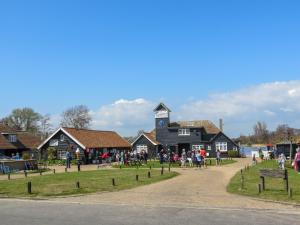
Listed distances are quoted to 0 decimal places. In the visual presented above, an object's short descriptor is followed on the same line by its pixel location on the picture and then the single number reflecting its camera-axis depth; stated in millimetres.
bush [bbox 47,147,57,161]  42811
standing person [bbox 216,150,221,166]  32531
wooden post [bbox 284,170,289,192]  14021
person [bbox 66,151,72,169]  32552
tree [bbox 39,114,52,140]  72077
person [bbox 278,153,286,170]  25667
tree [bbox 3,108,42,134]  71380
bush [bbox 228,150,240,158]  49343
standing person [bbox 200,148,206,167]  30321
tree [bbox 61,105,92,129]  70395
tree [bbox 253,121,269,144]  85586
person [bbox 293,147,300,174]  21552
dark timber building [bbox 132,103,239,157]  52119
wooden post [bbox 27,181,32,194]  15383
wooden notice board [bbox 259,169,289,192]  14078
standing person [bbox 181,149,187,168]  29914
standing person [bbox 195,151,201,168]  28543
